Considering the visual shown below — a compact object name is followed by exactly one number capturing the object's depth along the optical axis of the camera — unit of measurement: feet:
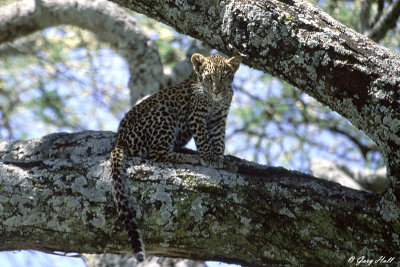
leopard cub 38.55
